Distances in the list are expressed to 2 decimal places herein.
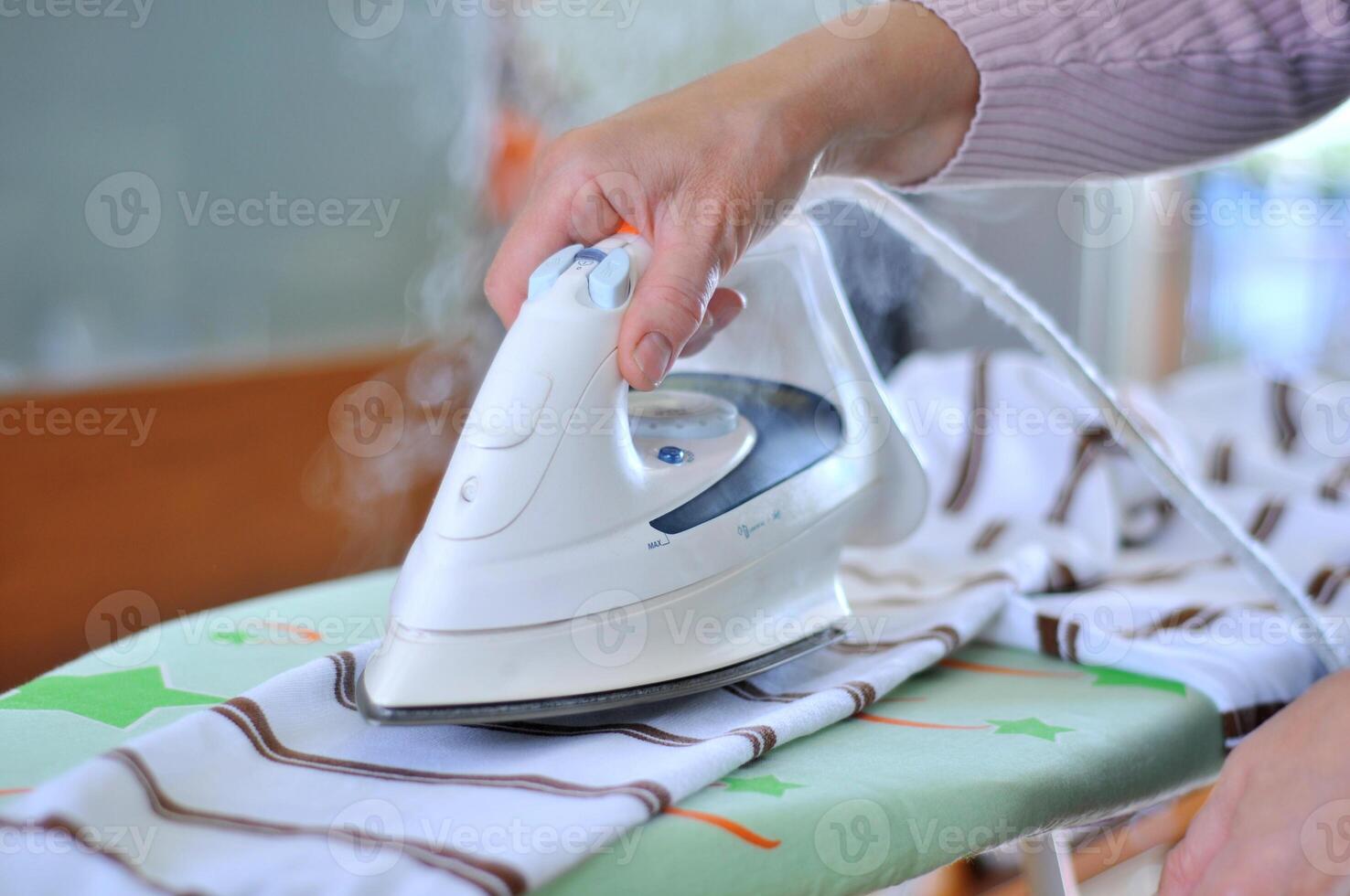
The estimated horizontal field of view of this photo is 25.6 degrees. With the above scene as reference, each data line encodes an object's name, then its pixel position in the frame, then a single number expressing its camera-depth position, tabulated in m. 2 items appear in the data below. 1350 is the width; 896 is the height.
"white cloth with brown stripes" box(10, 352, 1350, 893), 0.79
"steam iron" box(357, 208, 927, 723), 0.83
